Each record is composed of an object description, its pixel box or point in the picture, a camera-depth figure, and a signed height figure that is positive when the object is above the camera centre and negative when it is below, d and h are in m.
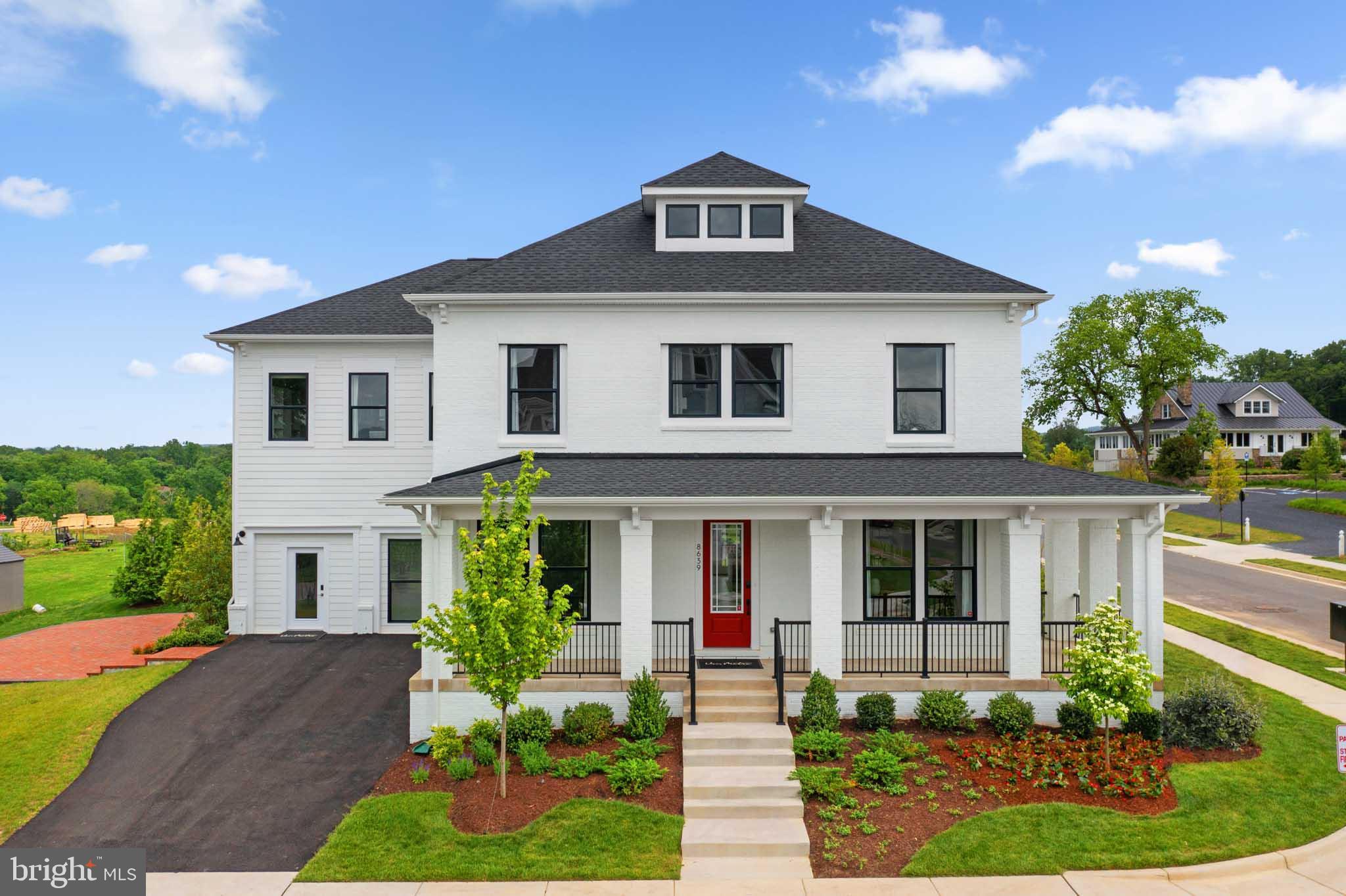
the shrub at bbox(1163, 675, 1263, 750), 10.34 -4.05
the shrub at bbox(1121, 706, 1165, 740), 10.59 -4.17
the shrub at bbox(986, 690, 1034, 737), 10.66 -4.07
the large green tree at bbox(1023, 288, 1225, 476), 52.78 +8.08
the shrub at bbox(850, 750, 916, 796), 9.15 -4.31
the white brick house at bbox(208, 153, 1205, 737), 11.36 -0.01
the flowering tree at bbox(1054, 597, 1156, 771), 9.52 -3.03
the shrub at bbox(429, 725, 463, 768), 10.28 -4.37
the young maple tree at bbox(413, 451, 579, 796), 9.02 -2.11
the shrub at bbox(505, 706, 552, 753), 10.50 -4.18
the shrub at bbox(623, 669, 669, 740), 10.45 -3.93
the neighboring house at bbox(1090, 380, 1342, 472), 68.69 +3.85
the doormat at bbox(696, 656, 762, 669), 12.22 -3.72
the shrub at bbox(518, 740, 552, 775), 9.69 -4.31
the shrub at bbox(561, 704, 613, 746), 10.52 -4.14
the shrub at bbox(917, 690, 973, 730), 10.76 -4.04
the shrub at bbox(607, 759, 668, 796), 9.12 -4.30
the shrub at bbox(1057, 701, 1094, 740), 10.66 -4.17
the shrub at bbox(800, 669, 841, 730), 10.61 -3.92
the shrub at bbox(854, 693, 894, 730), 10.82 -4.05
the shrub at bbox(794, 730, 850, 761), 9.92 -4.21
